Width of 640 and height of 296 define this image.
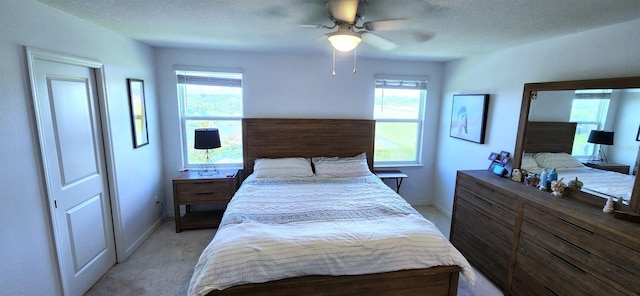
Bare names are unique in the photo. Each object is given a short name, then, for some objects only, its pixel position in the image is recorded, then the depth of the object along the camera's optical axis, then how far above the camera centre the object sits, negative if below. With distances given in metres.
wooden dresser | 1.57 -0.91
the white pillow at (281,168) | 3.32 -0.72
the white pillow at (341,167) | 3.41 -0.72
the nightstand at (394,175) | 3.77 -0.89
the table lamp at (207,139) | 3.21 -0.36
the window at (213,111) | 3.49 -0.01
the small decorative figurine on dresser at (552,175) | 2.26 -0.51
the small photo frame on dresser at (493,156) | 2.91 -0.45
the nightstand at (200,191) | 3.22 -1.01
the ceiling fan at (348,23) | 1.60 +0.61
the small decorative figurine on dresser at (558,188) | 2.12 -0.58
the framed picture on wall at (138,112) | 2.83 -0.04
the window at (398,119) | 3.95 -0.09
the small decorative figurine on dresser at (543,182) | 2.28 -0.57
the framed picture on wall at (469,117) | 3.18 -0.03
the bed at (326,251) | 1.72 -0.95
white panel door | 1.88 -0.50
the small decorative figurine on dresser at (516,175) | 2.53 -0.58
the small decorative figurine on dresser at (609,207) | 1.80 -0.61
